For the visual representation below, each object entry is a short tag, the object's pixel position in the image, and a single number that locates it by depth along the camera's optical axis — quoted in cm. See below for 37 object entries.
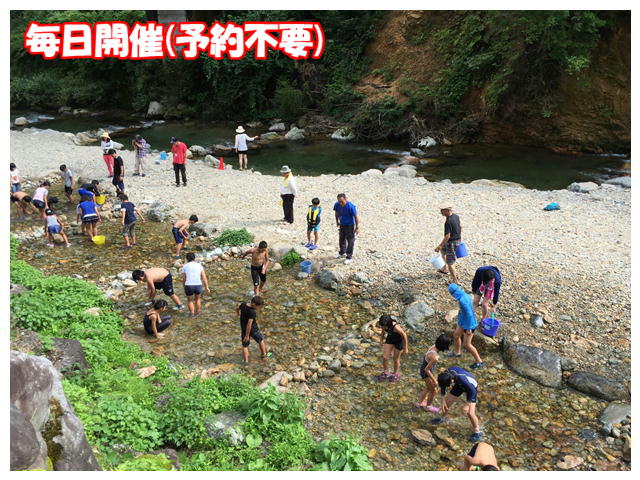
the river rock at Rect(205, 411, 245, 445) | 786
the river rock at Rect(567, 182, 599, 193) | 1962
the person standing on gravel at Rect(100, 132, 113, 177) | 2081
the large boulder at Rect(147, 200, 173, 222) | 1716
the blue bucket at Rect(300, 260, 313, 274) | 1334
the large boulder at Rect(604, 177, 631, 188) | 2054
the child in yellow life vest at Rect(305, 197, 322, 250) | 1390
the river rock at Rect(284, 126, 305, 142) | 3108
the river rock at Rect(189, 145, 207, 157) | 2731
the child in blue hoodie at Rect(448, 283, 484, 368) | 949
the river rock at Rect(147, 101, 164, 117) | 3750
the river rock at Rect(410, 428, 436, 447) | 826
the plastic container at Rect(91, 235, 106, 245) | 1562
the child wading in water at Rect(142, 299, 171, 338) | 1063
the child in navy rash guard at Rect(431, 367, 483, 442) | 802
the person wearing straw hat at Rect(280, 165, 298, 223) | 1527
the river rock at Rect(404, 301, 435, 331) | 1109
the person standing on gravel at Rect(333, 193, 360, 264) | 1309
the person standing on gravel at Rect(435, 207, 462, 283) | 1184
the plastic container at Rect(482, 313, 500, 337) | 1039
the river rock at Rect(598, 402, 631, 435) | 835
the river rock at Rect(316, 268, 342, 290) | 1270
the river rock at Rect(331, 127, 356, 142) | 3059
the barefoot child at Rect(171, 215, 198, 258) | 1410
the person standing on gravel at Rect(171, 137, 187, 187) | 1966
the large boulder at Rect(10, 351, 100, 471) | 598
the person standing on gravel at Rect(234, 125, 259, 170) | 2280
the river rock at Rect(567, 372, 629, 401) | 892
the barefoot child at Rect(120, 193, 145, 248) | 1474
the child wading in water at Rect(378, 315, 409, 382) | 903
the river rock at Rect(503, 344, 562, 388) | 938
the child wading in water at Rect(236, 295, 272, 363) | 973
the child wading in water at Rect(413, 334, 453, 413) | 842
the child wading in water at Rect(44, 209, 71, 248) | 1515
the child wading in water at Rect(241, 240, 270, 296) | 1207
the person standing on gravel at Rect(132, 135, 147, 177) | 2156
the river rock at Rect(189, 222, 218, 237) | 1576
